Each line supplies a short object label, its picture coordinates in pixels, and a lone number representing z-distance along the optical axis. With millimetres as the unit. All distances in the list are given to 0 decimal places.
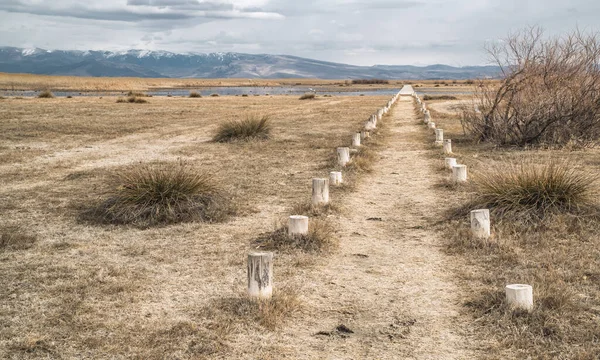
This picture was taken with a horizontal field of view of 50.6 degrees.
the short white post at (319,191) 9367
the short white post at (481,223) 7410
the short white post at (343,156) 13664
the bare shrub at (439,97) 47906
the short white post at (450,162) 12602
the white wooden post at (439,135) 17517
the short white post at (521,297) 5078
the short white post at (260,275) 5383
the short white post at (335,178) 11234
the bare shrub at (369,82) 120762
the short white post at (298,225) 7359
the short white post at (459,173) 11188
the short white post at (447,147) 15557
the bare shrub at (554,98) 15875
